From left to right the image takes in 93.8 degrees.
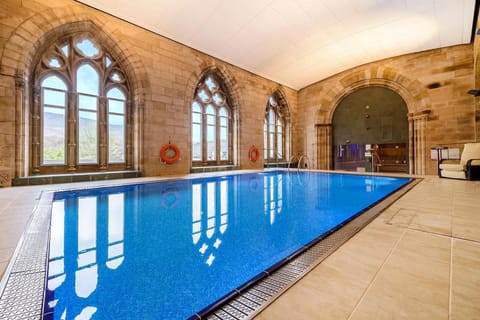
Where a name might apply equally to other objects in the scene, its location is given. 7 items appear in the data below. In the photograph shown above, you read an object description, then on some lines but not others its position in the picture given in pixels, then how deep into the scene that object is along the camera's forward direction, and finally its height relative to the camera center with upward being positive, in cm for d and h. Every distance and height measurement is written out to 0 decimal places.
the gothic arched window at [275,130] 895 +128
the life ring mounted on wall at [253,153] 791 +27
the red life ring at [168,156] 565 +21
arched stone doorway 756 +105
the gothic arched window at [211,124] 682 +119
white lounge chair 470 -16
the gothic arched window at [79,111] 438 +111
